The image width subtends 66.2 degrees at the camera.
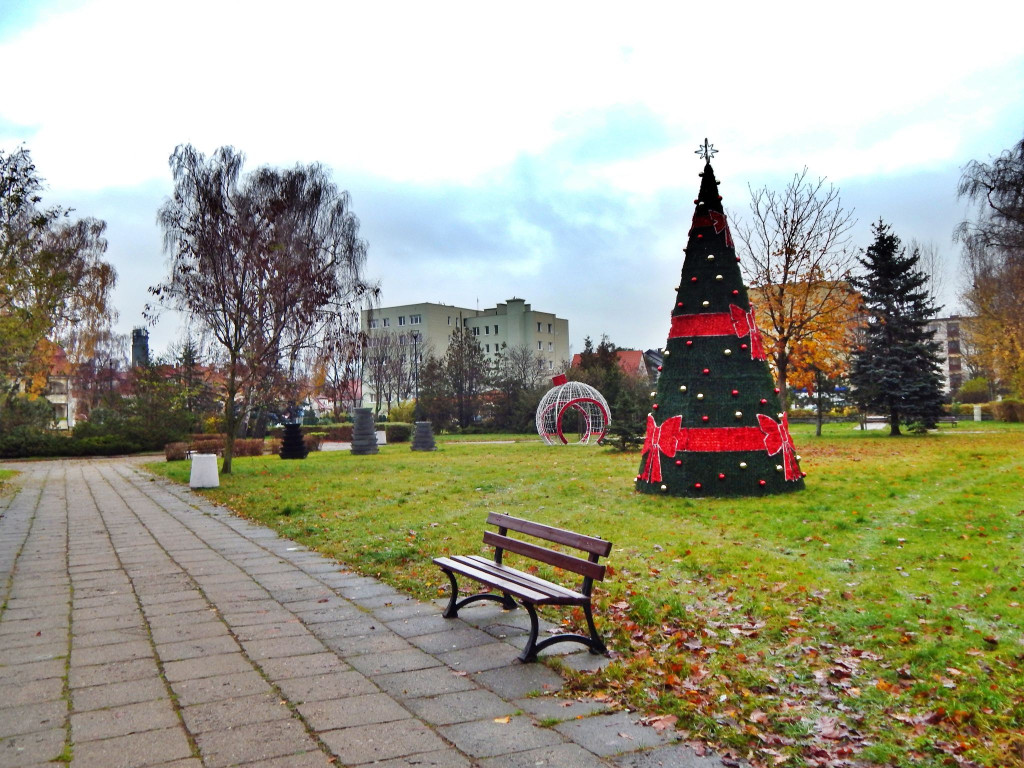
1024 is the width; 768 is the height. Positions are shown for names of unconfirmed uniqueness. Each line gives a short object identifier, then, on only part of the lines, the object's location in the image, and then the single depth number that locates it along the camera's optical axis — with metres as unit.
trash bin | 17.39
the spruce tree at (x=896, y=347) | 26.52
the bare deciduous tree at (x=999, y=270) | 20.98
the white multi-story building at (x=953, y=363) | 69.44
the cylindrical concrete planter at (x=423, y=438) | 28.88
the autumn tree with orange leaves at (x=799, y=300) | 26.91
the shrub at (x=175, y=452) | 28.03
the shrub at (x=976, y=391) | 51.34
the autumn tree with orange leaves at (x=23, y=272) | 17.25
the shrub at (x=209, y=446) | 27.91
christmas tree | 11.84
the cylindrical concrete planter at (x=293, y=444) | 26.81
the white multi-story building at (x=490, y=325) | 87.25
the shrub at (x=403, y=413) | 49.06
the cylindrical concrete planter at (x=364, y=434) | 27.78
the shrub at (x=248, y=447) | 29.98
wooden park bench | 4.71
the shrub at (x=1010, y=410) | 37.69
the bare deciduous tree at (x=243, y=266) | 19.42
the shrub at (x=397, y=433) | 38.88
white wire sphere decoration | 29.52
